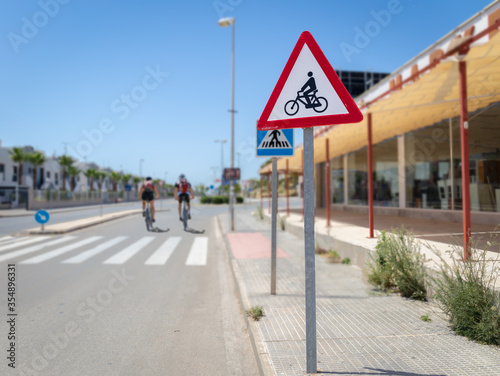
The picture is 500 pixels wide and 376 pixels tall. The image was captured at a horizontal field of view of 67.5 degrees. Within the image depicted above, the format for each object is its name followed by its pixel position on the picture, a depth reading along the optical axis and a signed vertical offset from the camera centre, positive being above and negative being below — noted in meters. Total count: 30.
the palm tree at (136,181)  112.56 +4.79
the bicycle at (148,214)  14.55 -0.70
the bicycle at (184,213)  14.77 -0.67
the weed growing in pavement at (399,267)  5.18 -1.04
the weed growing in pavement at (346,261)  7.94 -1.40
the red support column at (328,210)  11.80 -0.49
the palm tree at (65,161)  64.44 +6.26
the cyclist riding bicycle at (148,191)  13.15 +0.20
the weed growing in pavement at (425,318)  4.31 -1.43
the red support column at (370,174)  8.54 +0.48
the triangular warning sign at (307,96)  2.95 +0.81
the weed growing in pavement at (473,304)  3.57 -1.10
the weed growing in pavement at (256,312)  4.50 -1.44
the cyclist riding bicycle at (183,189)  13.89 +0.28
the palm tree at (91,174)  79.62 +4.94
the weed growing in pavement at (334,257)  8.27 -1.40
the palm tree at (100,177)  84.69 +4.74
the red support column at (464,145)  5.15 +0.70
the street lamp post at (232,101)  15.70 +4.33
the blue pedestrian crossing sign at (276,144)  5.54 +0.78
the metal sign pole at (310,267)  2.96 -0.57
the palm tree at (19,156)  50.59 +5.62
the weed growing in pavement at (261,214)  20.86 -1.05
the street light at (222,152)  58.46 +7.27
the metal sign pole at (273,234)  5.57 -0.60
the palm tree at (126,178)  101.70 +5.10
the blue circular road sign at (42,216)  13.31 -0.67
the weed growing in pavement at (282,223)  15.57 -1.15
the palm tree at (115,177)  94.19 +5.10
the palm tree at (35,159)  52.44 +5.50
